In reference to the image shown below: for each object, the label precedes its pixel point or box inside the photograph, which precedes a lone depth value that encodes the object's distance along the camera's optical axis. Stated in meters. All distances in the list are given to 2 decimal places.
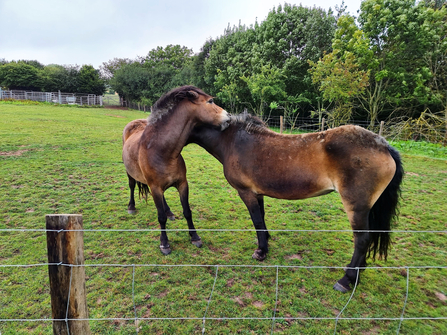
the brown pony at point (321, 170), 2.44
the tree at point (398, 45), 12.73
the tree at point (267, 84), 16.47
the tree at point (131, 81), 36.62
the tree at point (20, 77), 38.66
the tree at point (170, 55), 48.62
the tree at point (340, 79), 11.88
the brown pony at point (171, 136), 2.98
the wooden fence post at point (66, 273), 1.45
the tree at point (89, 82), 41.47
